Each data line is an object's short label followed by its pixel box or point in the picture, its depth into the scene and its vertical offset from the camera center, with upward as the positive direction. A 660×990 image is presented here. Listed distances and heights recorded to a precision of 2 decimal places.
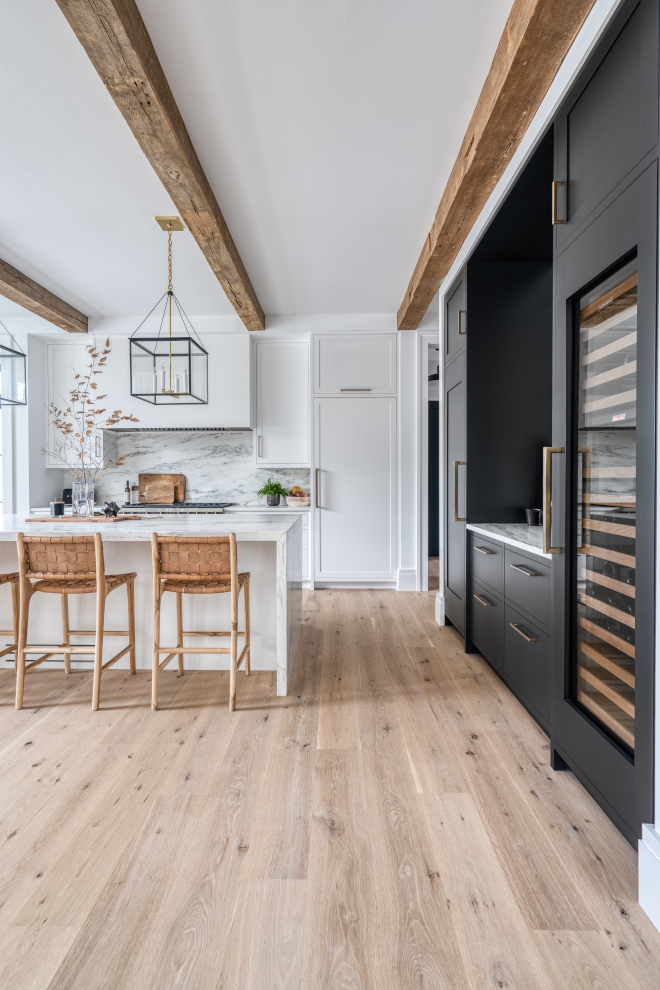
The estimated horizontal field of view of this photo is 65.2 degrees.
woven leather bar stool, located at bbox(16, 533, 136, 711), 2.45 -0.42
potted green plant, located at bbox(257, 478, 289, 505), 5.26 -0.07
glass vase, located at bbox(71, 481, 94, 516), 3.32 -0.09
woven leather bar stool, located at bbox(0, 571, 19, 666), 2.68 -0.62
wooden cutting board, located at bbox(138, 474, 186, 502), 5.43 +0.04
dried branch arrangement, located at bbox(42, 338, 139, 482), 5.03 +0.64
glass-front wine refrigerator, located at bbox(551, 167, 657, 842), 1.30 -0.07
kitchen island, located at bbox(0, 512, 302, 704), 2.88 -0.67
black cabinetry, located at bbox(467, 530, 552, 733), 2.10 -0.64
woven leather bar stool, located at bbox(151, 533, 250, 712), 2.41 -0.39
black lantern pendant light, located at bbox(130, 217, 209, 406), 3.71 +0.99
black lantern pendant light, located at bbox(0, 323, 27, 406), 3.51 +0.74
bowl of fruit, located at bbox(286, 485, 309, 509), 5.13 -0.13
